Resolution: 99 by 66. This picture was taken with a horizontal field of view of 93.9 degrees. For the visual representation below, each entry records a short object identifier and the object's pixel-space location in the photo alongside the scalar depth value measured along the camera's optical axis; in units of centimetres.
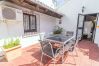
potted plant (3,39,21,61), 170
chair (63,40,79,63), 189
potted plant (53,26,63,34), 429
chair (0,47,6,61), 181
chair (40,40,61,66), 147
